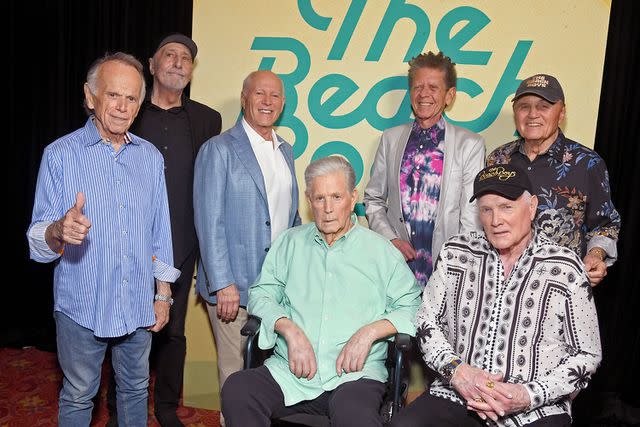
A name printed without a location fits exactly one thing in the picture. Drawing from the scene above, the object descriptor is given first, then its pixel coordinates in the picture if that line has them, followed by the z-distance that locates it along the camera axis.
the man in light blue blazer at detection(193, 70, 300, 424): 2.88
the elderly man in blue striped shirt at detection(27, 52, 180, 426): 2.19
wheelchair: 2.35
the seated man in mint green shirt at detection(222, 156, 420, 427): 2.37
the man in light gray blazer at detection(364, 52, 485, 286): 2.95
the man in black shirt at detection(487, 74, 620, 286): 2.72
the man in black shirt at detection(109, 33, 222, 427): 3.11
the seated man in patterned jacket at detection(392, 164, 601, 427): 2.08
